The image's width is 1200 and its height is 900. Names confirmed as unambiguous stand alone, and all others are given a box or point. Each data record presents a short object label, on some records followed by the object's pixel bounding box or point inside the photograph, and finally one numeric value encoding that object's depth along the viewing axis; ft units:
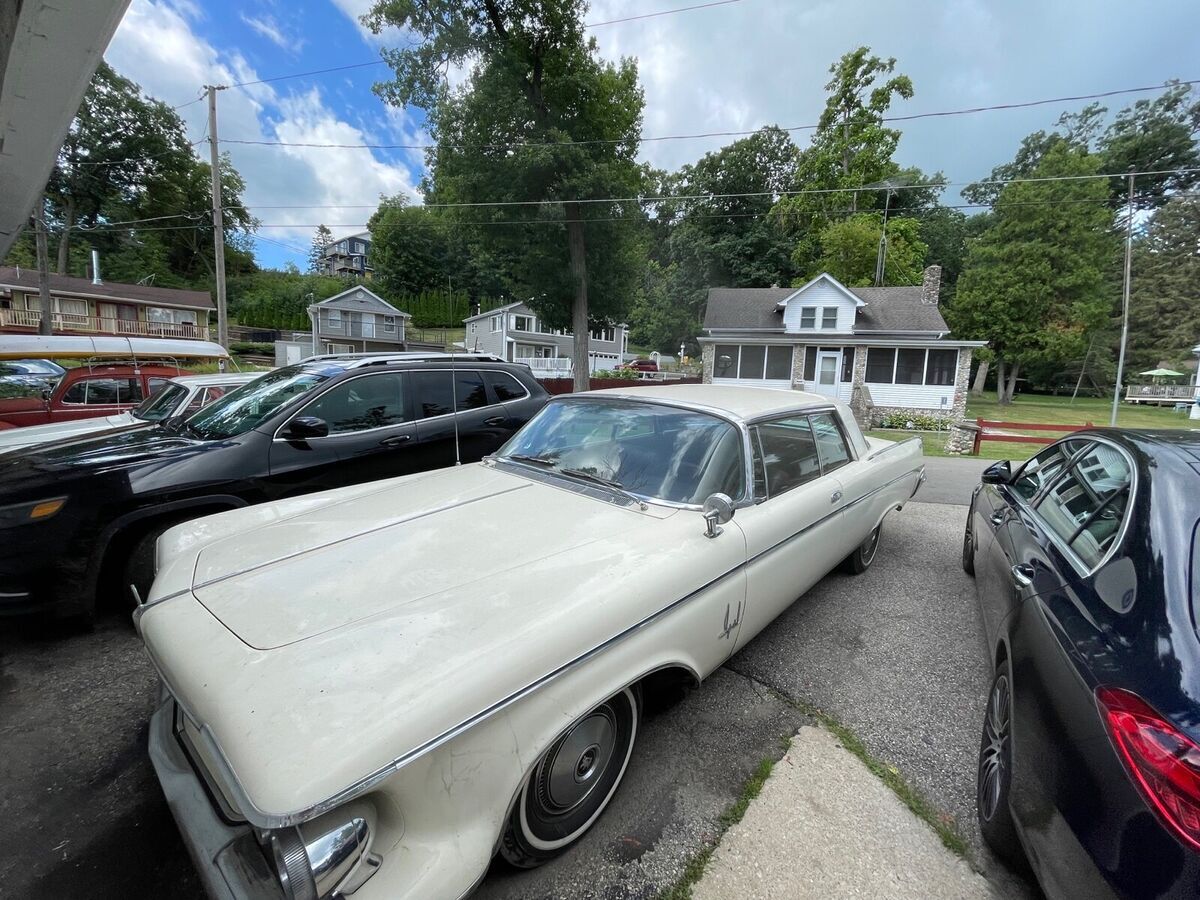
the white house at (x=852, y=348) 68.08
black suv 9.38
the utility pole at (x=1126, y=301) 51.12
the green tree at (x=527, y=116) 54.85
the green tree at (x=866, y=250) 98.89
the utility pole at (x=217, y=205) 46.91
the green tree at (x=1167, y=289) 116.57
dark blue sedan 3.83
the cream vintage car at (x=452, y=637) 3.90
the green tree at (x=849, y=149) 100.42
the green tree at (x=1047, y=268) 89.81
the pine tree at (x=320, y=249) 263.49
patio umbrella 108.64
